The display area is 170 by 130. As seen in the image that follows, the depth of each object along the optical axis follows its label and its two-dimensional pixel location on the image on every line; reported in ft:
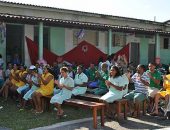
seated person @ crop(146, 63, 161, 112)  24.00
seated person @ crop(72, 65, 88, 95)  26.54
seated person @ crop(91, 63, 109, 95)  26.45
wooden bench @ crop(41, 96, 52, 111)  25.40
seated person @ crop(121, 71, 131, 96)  22.95
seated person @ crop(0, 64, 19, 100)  30.28
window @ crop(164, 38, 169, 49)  58.24
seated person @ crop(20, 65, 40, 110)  26.47
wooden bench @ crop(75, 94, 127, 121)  22.66
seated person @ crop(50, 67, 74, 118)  23.52
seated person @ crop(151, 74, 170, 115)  23.55
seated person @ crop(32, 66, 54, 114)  25.11
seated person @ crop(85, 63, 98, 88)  32.36
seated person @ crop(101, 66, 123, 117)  22.68
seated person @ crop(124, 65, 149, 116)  23.92
